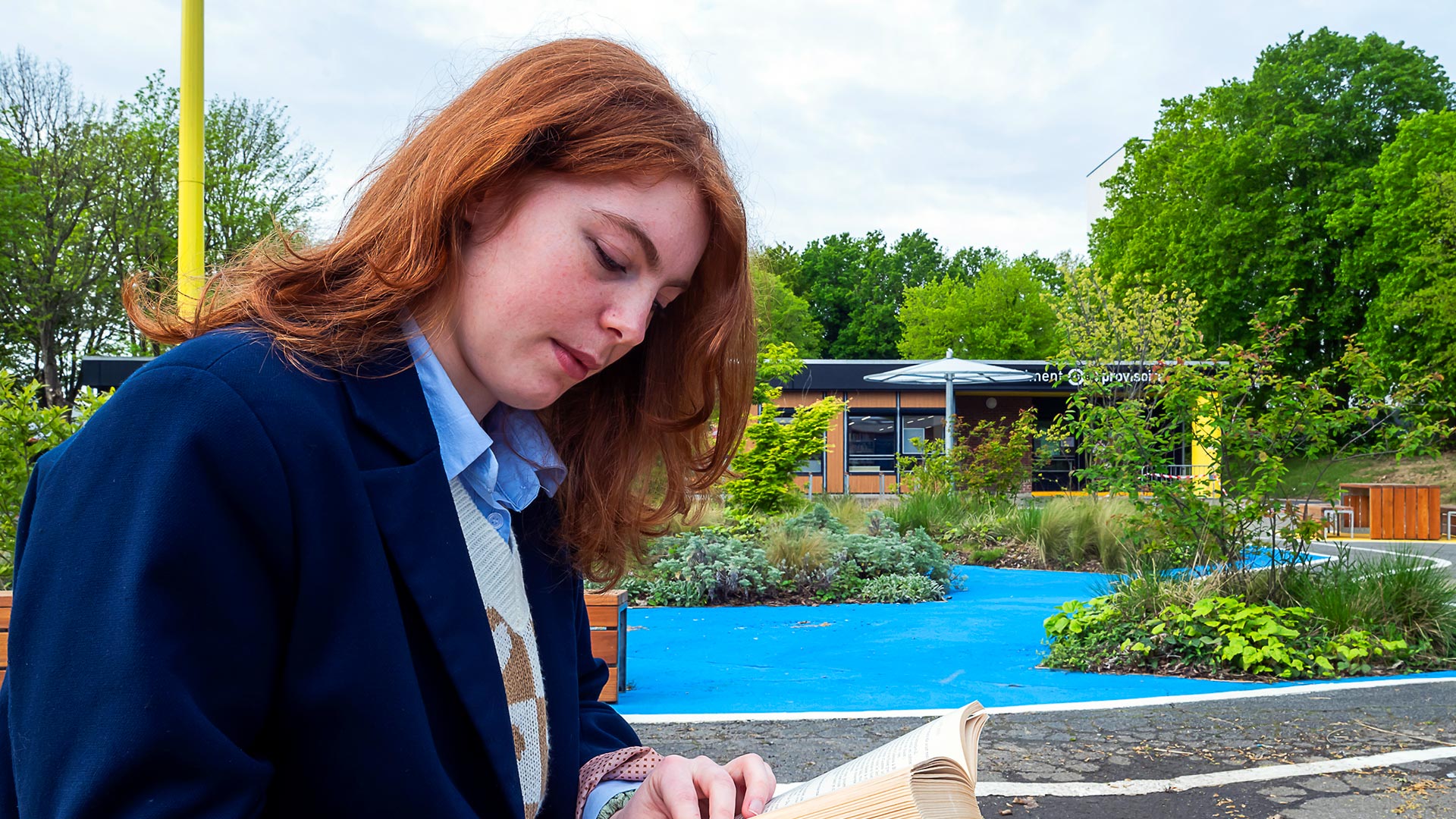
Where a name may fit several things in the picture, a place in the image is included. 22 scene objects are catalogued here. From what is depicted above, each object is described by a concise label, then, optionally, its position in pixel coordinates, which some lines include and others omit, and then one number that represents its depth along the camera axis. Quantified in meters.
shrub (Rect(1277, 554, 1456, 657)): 6.80
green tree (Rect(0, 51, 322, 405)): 25.19
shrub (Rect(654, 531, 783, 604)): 9.61
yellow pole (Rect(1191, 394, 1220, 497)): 7.78
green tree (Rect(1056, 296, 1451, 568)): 7.51
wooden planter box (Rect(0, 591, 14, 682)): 4.39
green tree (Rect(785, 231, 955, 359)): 59.12
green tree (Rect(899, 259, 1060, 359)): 48.25
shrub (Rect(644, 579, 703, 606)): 9.56
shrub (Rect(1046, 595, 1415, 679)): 6.52
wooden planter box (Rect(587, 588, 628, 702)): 5.79
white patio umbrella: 21.41
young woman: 0.90
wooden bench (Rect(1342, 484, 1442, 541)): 17.56
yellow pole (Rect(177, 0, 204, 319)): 5.77
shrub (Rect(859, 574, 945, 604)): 9.92
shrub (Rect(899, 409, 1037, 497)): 15.95
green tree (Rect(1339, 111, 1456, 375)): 27.55
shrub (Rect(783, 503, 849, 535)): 11.65
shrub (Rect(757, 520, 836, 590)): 10.14
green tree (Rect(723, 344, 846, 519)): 13.15
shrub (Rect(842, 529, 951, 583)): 10.57
